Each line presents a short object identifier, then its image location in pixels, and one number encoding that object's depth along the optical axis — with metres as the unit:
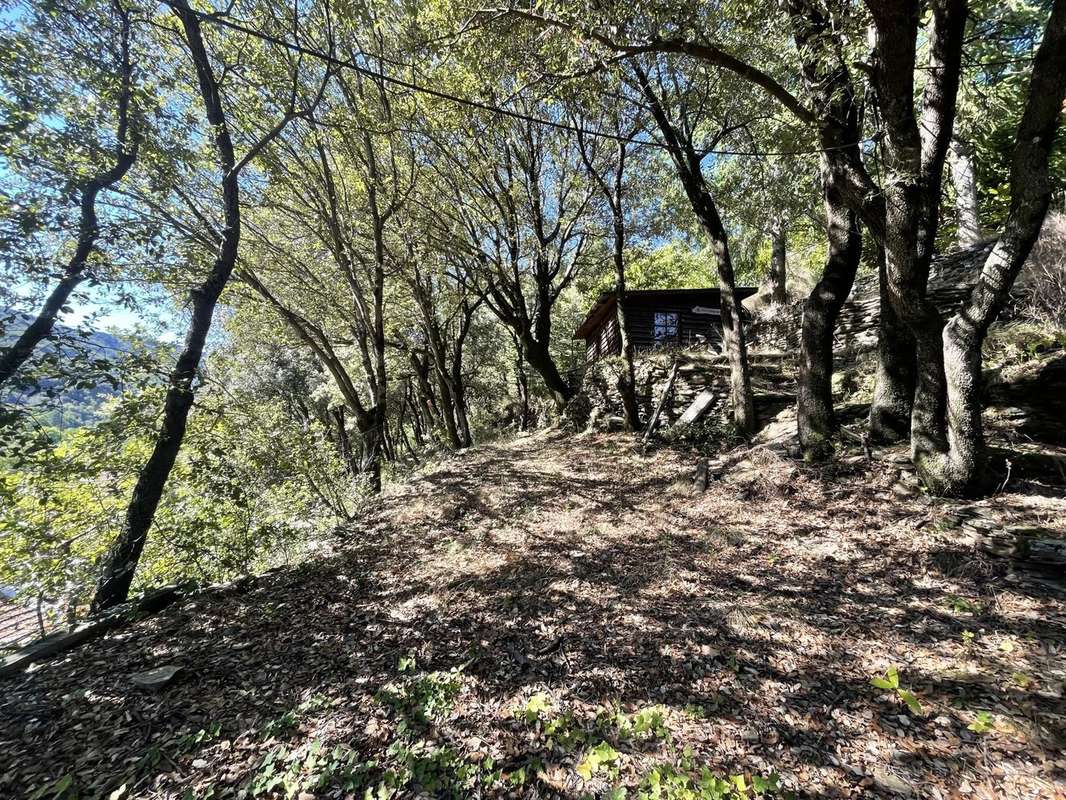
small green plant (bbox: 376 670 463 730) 2.88
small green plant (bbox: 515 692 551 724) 2.80
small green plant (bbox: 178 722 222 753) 2.72
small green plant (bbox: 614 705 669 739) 2.55
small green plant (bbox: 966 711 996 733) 2.21
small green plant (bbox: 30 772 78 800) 2.37
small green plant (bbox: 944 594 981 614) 3.05
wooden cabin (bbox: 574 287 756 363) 16.97
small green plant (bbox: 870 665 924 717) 2.41
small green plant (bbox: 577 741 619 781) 2.32
